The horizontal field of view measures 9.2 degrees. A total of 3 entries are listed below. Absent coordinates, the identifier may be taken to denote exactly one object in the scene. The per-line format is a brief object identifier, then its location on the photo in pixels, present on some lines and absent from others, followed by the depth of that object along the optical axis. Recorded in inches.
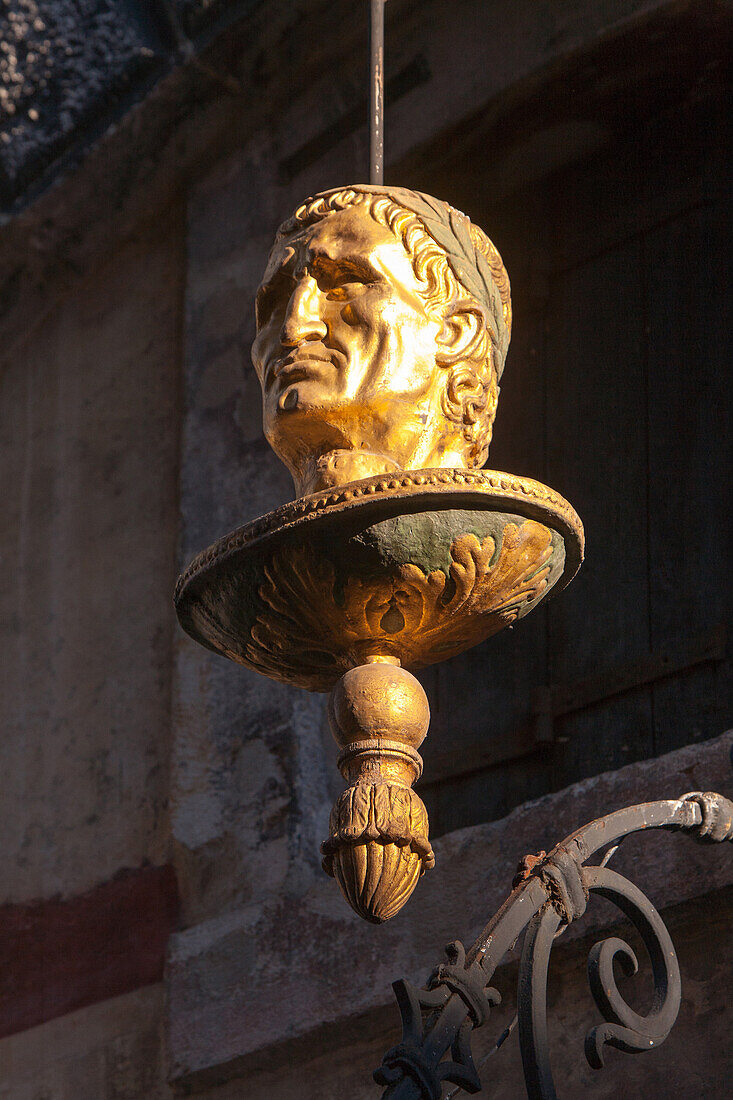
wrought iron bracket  187.2
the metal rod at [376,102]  203.3
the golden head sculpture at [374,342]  192.3
